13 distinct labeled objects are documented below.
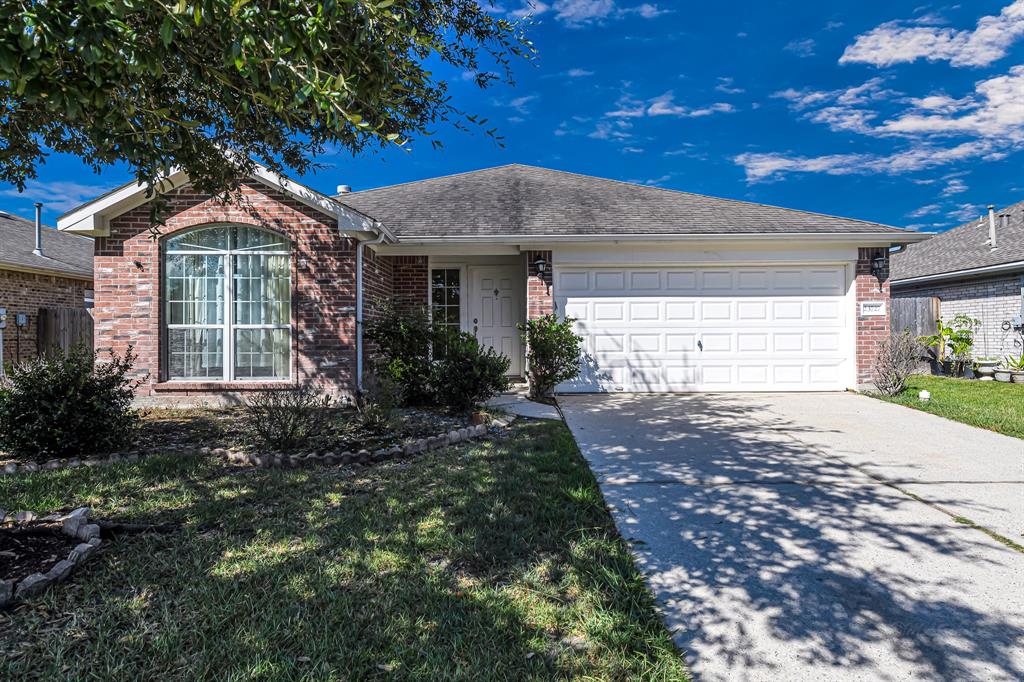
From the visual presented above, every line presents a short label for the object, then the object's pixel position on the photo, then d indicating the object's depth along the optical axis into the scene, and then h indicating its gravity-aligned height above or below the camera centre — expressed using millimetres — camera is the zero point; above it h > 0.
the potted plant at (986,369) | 11539 -677
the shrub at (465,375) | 7102 -520
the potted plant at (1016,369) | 10992 -653
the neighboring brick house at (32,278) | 12812 +1636
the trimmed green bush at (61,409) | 4879 -693
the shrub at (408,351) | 7586 -195
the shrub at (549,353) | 8750 -257
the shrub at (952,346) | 12048 -174
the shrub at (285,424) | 5164 -881
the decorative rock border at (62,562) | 2480 -1199
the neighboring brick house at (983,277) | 12625 +1695
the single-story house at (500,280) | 7816 +1014
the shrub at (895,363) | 8766 -427
